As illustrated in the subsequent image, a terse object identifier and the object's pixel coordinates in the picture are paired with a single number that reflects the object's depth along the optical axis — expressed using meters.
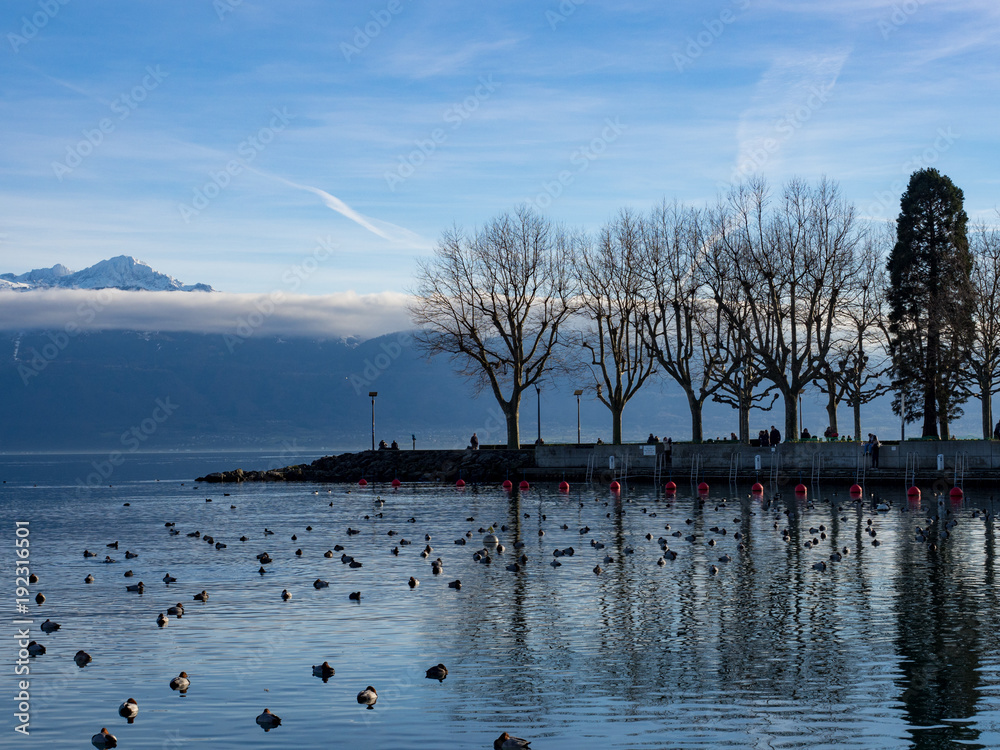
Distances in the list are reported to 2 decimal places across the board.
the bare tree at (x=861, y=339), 80.88
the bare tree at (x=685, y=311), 79.25
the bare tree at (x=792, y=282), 73.88
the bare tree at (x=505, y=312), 85.88
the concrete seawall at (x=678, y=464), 63.84
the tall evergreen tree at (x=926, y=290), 75.38
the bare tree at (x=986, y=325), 68.62
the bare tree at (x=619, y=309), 81.38
